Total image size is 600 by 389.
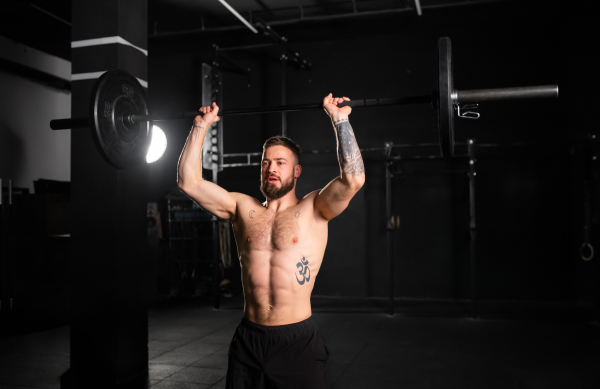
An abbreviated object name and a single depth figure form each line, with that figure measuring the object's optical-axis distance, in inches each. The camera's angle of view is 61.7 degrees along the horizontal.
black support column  129.0
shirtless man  79.3
